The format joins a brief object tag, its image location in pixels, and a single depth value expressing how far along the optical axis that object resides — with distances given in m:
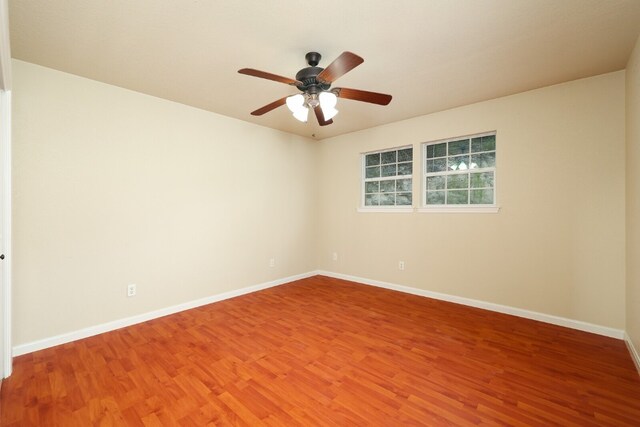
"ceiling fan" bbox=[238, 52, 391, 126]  2.05
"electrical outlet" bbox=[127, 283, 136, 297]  2.98
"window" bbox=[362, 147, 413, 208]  4.23
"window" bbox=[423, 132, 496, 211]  3.47
